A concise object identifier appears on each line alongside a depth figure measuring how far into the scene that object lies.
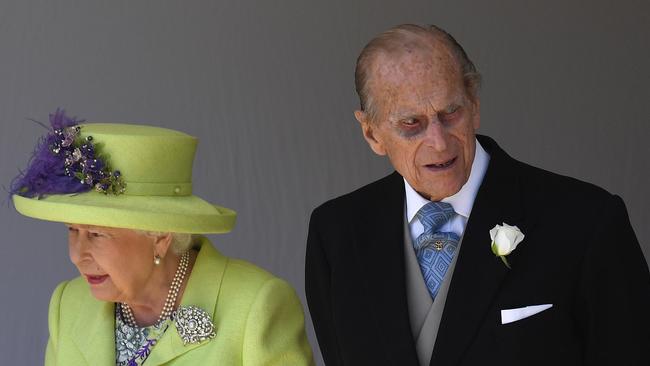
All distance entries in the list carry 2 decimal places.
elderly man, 5.54
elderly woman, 6.38
